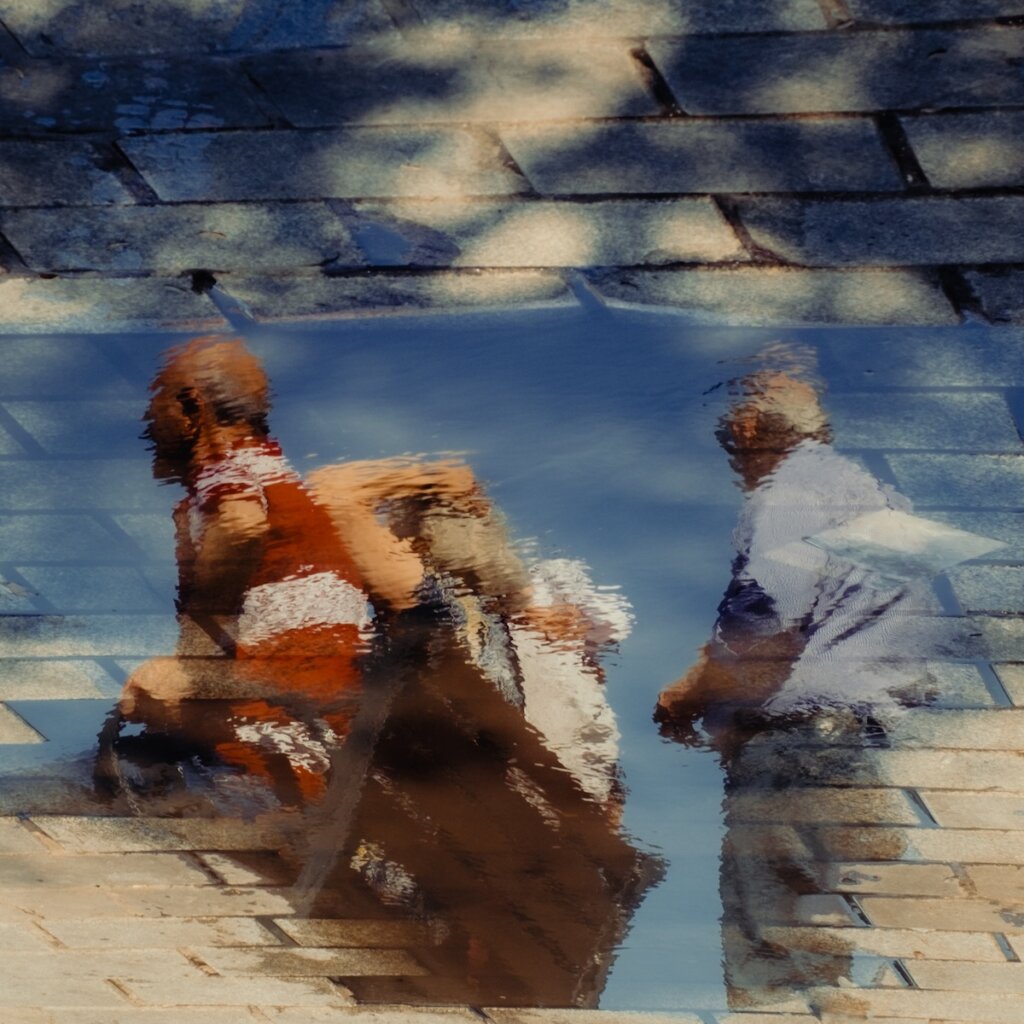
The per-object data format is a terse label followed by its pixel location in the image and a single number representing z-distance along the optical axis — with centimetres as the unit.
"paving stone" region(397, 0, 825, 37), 189
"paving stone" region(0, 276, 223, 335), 200
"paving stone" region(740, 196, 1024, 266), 194
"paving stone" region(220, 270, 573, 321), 198
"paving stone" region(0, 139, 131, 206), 195
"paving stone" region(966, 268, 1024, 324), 196
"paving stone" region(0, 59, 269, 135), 193
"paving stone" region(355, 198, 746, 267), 196
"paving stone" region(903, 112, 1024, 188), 191
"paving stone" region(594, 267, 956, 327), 196
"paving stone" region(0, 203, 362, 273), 197
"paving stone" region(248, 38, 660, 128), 191
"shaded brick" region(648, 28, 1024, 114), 189
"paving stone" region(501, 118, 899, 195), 192
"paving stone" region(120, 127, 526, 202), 194
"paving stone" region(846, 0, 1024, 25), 188
